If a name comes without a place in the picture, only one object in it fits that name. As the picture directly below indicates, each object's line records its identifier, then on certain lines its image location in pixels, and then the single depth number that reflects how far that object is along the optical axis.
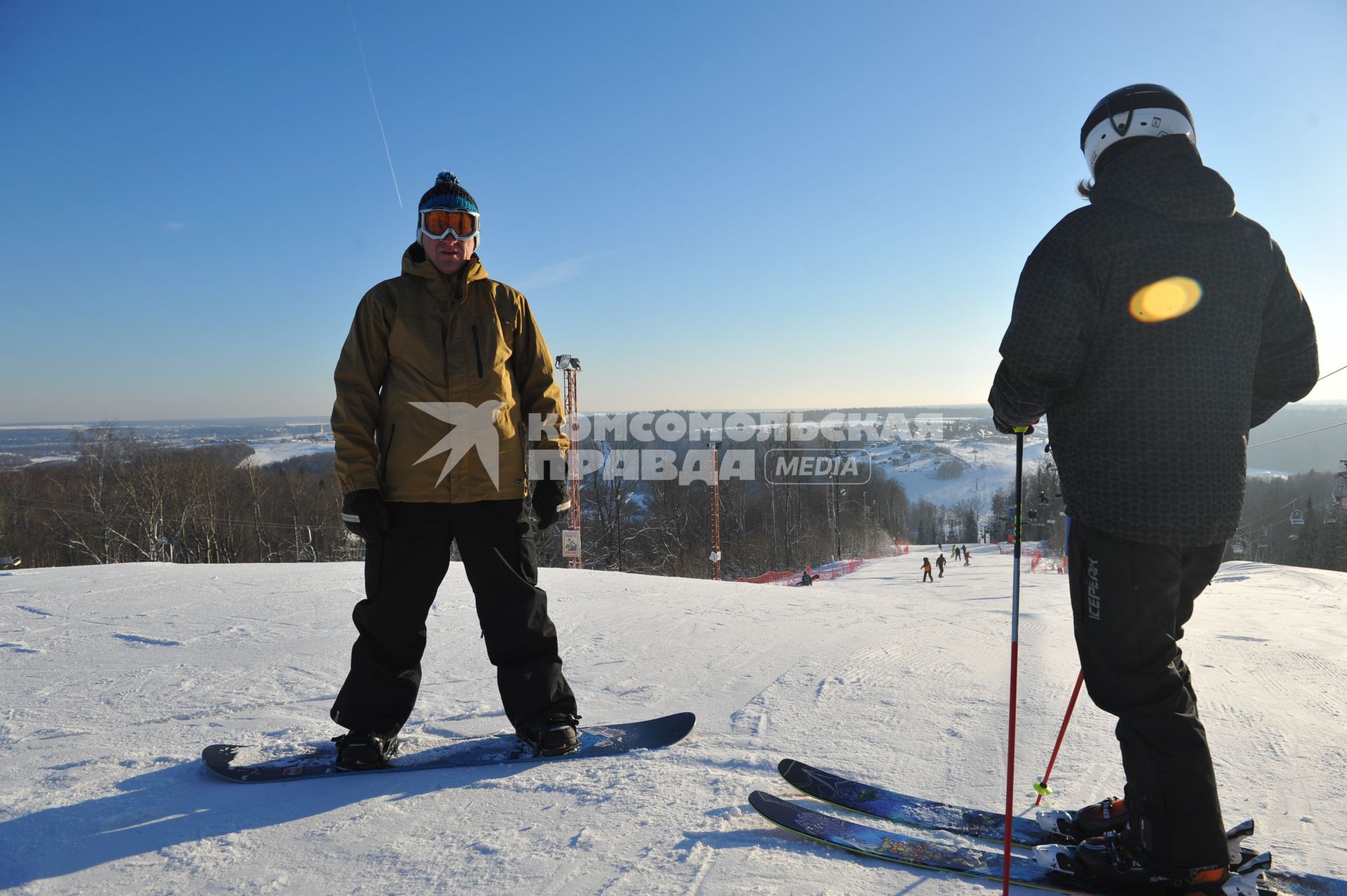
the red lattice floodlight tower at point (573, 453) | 24.25
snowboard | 2.00
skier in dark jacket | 1.41
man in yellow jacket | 2.12
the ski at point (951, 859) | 1.43
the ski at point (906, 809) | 1.71
